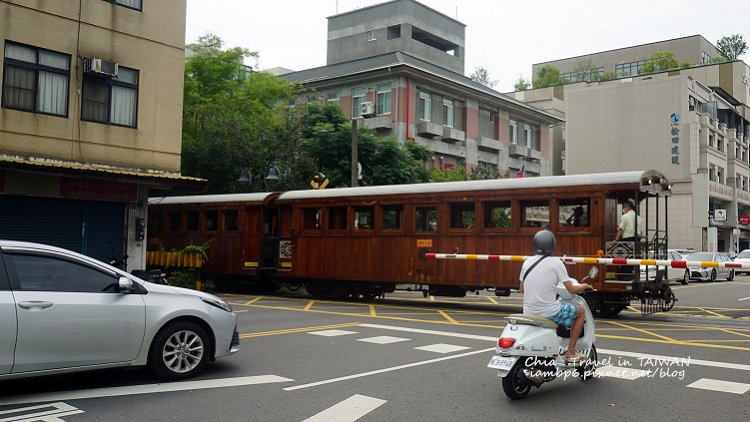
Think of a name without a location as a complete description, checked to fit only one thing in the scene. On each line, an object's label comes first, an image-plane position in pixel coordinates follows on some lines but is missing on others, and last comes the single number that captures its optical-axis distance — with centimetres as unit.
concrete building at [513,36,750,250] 4941
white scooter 647
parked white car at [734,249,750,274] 3472
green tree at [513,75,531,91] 8112
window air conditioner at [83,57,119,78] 1625
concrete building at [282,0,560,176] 3828
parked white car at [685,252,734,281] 3133
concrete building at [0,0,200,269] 1522
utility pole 2198
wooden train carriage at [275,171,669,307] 1425
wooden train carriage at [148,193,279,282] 2020
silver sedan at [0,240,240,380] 655
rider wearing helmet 683
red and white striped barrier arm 1132
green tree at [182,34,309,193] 2556
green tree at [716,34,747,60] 8238
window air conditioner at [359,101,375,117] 2335
